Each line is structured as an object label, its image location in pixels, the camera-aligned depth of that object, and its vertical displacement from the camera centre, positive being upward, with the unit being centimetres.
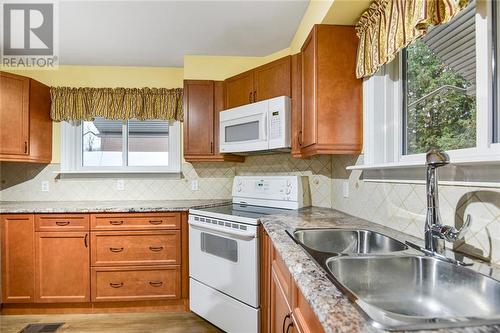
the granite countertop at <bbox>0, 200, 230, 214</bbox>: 237 -35
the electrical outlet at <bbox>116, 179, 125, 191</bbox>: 301 -19
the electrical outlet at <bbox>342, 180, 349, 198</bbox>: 204 -16
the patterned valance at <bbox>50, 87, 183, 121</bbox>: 293 +68
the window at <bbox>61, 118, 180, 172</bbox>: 303 +25
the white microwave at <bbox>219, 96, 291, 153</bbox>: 216 +34
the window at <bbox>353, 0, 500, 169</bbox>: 99 +33
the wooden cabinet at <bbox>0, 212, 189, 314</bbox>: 237 -80
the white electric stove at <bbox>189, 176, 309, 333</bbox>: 188 -63
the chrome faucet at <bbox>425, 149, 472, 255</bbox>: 95 -20
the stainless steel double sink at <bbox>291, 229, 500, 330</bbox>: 81 -38
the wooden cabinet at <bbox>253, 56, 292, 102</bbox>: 222 +73
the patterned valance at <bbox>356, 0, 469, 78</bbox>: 106 +64
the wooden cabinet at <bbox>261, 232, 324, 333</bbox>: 90 -57
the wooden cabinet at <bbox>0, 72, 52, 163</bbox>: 252 +45
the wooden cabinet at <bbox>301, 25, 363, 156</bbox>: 178 +48
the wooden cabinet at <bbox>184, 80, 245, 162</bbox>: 271 +46
